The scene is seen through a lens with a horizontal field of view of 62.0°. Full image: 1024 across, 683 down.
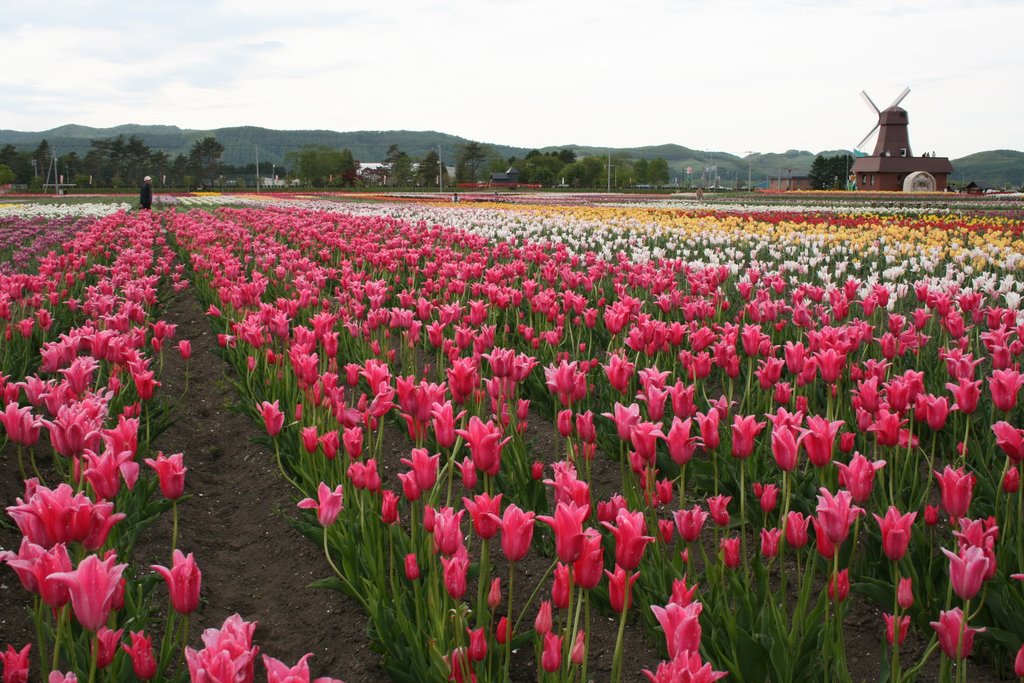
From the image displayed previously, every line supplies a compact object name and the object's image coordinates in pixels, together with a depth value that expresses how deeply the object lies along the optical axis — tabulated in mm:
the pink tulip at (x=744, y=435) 2850
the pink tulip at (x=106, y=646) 2133
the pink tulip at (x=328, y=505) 2674
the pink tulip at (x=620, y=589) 2021
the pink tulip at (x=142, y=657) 1969
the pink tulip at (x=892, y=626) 2253
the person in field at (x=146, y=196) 26491
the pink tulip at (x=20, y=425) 2984
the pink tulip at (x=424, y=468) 2635
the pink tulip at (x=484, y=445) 2625
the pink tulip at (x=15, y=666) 2016
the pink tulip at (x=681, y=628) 1735
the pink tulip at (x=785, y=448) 2600
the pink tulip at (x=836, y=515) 2215
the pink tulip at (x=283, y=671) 1462
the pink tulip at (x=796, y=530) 2456
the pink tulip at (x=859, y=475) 2459
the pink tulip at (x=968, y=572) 2043
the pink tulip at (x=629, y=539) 2006
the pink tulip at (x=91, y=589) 1814
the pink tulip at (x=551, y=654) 2049
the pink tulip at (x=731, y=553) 2693
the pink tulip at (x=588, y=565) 2004
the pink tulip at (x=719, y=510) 2828
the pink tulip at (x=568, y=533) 1982
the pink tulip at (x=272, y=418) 3607
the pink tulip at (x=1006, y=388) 3234
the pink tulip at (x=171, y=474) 2639
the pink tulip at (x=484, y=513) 2277
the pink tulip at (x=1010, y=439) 2727
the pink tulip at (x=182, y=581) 1970
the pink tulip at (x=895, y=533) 2203
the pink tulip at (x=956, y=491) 2461
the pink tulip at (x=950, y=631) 2061
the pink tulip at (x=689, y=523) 2650
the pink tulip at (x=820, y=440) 2653
